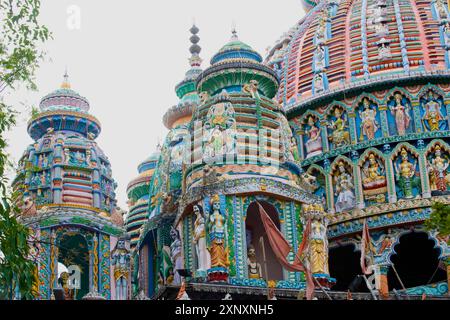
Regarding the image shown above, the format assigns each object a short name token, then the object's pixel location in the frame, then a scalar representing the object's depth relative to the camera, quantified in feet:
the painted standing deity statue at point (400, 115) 162.81
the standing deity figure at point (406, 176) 156.66
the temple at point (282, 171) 125.39
